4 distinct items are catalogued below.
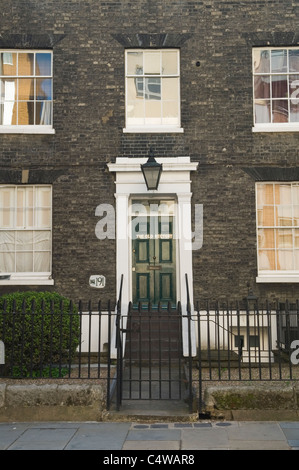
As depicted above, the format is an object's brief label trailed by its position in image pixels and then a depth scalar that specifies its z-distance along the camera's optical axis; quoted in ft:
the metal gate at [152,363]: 24.73
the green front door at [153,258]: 37.93
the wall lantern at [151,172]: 35.76
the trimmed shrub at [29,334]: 25.18
